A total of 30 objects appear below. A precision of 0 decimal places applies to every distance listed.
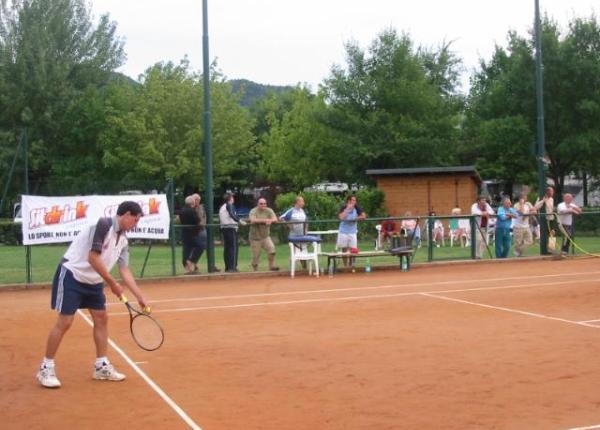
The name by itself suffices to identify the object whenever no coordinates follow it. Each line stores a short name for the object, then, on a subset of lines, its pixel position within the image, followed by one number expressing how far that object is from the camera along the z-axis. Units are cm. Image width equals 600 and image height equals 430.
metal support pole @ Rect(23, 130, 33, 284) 1678
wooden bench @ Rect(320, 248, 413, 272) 1838
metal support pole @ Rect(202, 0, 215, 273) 1822
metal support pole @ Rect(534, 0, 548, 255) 2156
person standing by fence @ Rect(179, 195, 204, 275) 1817
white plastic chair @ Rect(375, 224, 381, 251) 2260
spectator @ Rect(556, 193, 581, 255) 2169
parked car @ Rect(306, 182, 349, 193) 4630
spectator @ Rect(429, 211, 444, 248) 2617
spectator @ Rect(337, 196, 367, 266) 1897
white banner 1688
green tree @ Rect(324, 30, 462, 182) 3897
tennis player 755
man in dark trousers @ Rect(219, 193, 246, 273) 1839
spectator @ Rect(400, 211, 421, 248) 2078
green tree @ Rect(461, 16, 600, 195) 3594
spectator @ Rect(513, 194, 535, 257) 2130
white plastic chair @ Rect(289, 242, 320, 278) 1811
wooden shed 3108
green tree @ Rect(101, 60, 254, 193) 4091
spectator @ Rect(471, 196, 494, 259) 2109
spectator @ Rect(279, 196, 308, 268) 1891
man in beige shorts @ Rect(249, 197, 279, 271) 1853
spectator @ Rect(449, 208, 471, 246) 2541
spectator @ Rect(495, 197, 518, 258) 2094
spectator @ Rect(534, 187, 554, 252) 2159
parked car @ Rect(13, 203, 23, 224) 2912
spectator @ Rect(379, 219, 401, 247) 2234
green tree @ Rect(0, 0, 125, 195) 4444
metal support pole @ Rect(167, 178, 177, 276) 1786
